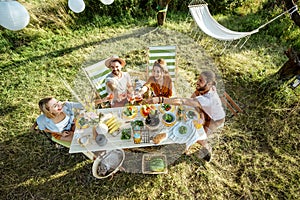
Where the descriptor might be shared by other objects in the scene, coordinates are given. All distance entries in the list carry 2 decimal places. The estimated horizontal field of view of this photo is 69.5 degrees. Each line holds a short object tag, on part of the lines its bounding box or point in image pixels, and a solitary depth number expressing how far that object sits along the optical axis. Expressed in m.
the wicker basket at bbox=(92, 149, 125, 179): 3.33
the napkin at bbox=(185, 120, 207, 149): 2.94
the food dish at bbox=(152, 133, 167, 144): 2.86
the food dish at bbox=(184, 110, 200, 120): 3.11
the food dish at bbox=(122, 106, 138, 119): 3.14
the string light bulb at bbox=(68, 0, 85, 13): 3.79
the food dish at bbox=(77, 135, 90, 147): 2.83
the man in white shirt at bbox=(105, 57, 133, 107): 3.60
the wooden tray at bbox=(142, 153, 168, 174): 3.52
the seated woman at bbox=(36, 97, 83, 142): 2.84
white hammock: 4.57
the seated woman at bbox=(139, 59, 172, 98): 3.68
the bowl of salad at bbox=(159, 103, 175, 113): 3.21
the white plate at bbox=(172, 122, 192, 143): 2.93
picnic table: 2.86
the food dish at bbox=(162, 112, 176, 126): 3.04
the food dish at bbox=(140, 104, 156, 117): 3.16
